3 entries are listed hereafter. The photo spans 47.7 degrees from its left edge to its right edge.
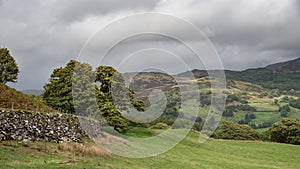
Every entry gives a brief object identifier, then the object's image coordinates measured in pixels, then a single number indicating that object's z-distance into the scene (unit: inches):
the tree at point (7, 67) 2277.3
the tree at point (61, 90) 1975.9
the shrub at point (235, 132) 3681.1
